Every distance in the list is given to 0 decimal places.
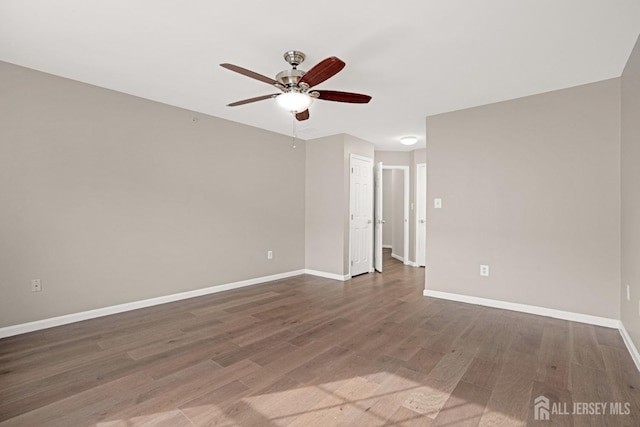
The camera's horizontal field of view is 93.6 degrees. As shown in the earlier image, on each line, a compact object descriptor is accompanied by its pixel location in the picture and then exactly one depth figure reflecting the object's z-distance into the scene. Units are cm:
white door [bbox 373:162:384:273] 574
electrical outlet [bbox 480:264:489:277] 370
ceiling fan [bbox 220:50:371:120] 221
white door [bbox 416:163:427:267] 628
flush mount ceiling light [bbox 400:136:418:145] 527
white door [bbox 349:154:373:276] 536
